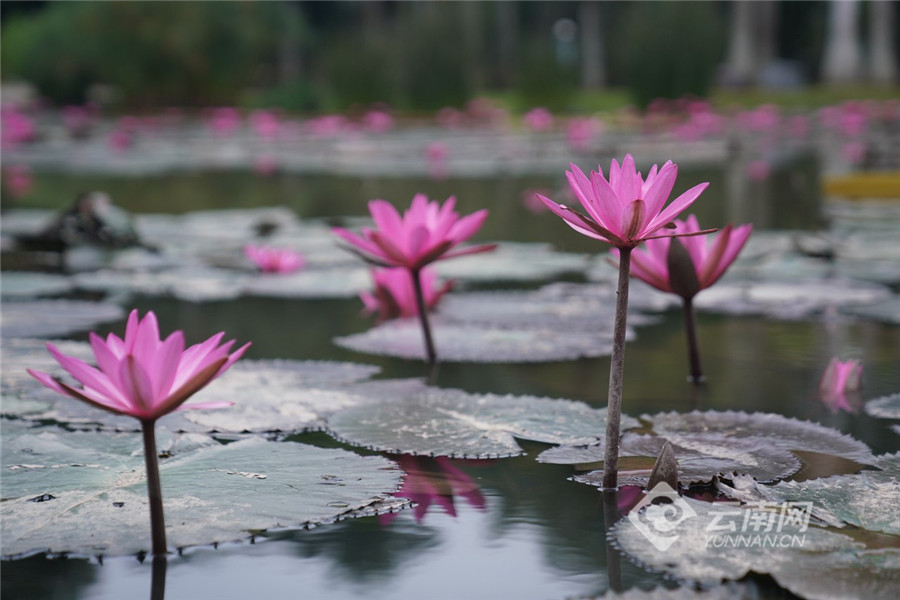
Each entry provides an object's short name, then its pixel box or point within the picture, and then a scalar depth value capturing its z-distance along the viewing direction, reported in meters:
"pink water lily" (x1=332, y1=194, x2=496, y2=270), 2.09
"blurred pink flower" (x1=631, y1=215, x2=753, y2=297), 2.00
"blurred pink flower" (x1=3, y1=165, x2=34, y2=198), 7.97
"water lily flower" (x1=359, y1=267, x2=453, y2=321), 2.85
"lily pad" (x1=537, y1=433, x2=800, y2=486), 1.58
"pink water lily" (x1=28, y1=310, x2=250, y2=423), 1.19
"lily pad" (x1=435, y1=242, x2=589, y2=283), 3.76
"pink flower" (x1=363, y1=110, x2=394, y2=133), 11.06
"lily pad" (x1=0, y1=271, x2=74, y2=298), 3.31
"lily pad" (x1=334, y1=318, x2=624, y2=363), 2.44
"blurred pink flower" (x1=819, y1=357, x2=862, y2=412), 2.14
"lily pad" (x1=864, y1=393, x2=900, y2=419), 1.97
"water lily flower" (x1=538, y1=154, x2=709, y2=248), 1.40
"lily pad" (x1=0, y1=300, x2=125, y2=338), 2.73
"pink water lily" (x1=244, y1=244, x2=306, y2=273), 3.70
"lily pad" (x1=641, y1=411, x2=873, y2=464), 1.73
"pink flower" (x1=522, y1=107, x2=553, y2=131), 9.19
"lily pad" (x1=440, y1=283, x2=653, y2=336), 2.80
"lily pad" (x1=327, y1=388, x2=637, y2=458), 1.75
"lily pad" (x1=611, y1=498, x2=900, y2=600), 1.17
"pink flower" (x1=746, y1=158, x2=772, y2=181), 8.48
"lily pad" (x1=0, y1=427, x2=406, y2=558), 1.35
